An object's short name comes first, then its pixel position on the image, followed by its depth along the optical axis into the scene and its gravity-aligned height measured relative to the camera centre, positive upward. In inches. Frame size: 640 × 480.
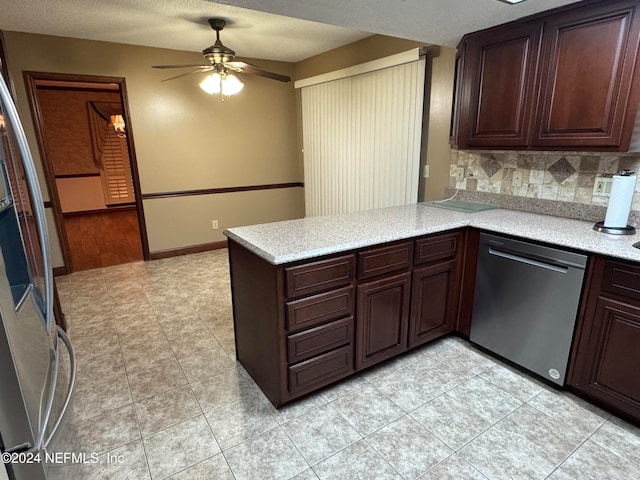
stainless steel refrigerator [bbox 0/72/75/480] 33.9 -17.2
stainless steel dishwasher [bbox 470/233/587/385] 75.8 -33.6
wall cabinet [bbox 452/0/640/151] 73.1 +15.1
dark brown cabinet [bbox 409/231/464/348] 88.4 -33.9
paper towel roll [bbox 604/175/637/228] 76.2 -10.8
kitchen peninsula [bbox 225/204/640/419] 69.5 -29.2
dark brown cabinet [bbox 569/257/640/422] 67.4 -35.9
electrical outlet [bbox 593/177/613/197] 87.0 -8.9
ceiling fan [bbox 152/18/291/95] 119.3 +27.3
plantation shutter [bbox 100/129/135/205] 280.8 -14.7
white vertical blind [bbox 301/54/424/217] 132.0 +4.5
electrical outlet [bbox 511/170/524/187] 103.3 -8.0
